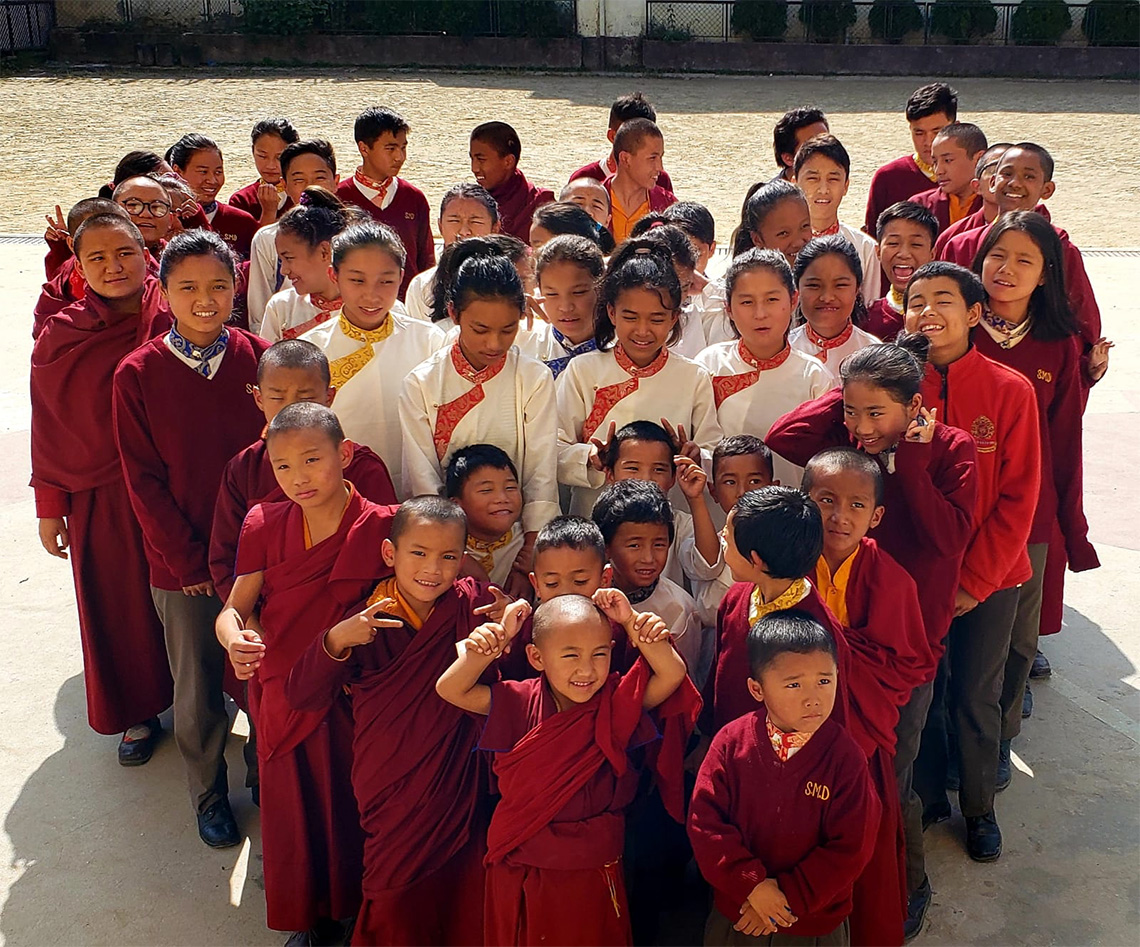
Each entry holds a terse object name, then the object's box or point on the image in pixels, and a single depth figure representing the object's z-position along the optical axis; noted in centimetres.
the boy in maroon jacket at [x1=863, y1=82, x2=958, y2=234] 558
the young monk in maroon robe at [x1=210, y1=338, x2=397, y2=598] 299
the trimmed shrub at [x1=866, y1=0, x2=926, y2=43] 2109
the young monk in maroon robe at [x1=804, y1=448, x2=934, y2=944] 267
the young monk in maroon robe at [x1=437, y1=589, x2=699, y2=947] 250
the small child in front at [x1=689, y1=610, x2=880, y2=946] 236
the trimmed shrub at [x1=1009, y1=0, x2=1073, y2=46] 2055
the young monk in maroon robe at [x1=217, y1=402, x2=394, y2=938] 275
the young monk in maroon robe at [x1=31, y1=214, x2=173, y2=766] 351
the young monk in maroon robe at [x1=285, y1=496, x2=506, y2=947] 266
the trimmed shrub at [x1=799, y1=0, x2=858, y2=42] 2114
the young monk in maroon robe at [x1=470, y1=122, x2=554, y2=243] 577
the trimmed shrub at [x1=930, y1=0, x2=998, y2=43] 2086
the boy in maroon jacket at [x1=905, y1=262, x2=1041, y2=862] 306
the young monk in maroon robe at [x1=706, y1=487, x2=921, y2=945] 253
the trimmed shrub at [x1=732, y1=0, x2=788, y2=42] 2122
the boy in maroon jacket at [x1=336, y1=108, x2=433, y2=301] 552
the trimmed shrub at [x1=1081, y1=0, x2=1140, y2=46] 2027
